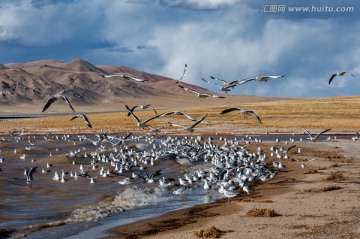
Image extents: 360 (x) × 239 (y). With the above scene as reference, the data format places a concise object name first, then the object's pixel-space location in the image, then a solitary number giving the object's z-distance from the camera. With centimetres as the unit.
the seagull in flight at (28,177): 2639
